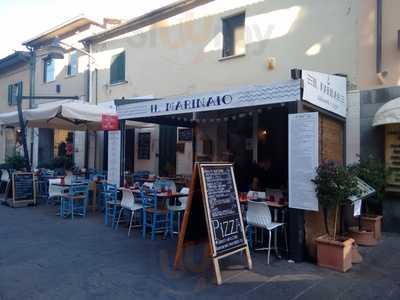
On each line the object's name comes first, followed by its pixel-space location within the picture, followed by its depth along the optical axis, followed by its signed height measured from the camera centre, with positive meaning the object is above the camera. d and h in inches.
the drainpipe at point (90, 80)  553.6 +116.6
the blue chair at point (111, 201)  298.6 -35.5
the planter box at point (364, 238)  254.2 -52.9
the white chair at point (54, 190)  359.3 -31.2
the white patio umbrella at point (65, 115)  355.9 +42.7
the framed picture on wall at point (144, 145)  485.7 +18.7
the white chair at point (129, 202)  274.0 -32.9
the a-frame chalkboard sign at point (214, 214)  185.5 -28.5
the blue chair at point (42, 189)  438.9 -38.6
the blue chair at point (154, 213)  264.5 -39.2
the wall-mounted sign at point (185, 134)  428.1 +29.3
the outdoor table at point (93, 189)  360.6 -31.1
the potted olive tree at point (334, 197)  197.2 -19.2
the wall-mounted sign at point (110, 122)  330.0 +32.7
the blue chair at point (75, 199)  335.3 -39.1
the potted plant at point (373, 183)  259.0 -15.2
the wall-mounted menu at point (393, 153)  279.4 +6.9
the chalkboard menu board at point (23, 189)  390.6 -33.7
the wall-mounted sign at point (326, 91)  212.1 +45.0
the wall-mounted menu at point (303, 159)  205.8 +1.1
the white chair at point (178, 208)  264.5 -35.5
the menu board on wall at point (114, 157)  328.1 +1.4
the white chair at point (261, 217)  213.3 -33.3
